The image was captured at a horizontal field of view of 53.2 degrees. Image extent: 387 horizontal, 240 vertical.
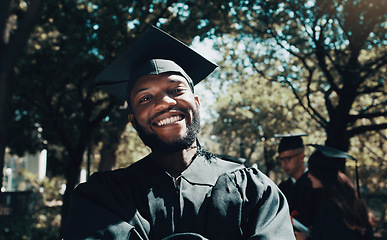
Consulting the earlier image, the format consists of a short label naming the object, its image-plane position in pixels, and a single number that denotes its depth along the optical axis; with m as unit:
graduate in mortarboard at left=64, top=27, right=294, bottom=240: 1.78
